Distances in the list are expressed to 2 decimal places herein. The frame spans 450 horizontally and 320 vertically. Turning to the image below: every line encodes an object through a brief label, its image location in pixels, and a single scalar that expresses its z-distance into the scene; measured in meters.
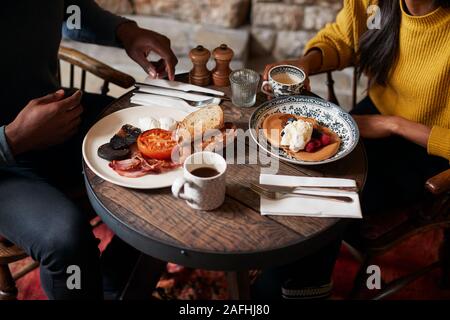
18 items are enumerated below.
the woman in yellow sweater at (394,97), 1.45
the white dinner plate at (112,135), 1.15
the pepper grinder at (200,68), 1.46
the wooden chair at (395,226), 1.37
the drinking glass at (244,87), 1.40
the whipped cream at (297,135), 1.24
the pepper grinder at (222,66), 1.46
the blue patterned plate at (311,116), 1.28
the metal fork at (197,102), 1.43
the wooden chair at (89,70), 1.64
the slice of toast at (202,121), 1.28
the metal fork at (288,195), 1.13
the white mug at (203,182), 1.05
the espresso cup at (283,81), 1.43
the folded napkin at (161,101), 1.41
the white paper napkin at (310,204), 1.09
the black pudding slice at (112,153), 1.20
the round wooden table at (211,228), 1.03
